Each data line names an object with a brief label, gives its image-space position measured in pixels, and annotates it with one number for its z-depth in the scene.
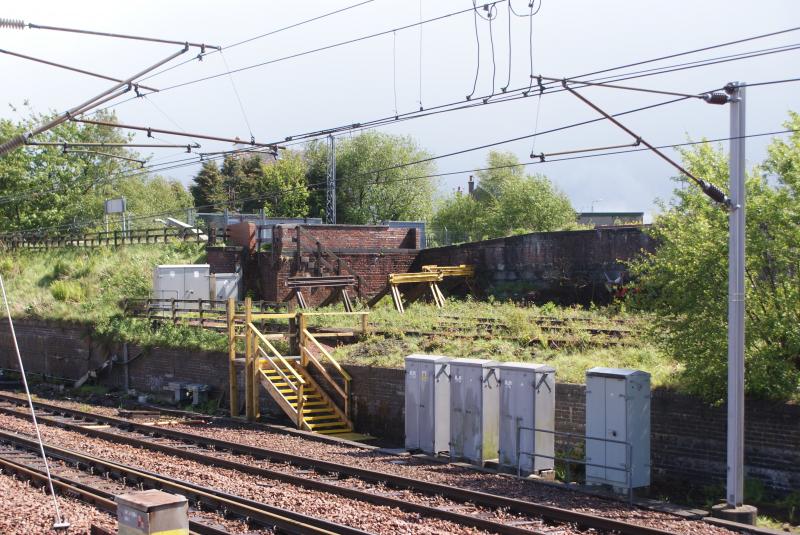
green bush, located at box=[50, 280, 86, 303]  38.25
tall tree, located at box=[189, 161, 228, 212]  77.56
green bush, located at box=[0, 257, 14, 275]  45.47
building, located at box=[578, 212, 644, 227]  80.01
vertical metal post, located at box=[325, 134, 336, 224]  37.83
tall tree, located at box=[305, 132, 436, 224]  71.06
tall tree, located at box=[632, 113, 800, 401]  13.45
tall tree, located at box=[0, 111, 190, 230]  52.41
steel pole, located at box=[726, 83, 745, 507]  12.45
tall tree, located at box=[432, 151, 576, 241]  65.44
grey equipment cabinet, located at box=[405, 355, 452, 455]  17.64
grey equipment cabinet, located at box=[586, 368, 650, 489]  13.91
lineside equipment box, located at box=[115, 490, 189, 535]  8.69
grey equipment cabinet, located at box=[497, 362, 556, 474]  15.49
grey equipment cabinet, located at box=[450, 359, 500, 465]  16.61
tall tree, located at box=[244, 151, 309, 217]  71.62
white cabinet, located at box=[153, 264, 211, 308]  33.94
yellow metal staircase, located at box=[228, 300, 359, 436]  21.22
